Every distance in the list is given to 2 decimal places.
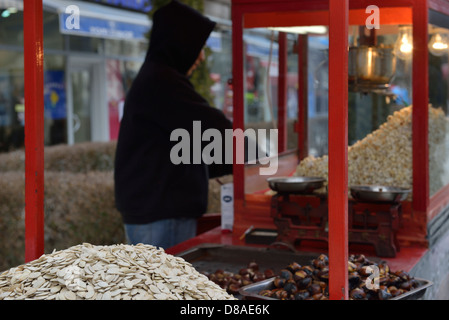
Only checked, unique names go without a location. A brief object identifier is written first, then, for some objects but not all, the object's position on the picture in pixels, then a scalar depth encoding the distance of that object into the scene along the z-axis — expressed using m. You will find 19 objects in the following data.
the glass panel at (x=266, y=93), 3.74
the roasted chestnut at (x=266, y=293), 2.22
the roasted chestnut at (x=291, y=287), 2.23
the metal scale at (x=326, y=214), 3.10
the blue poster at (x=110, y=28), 7.65
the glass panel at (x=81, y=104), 9.97
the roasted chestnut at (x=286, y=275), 2.30
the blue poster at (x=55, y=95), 9.23
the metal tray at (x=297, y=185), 3.29
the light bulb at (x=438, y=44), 3.44
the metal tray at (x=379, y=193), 3.12
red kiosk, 1.90
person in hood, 3.67
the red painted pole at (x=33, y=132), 1.89
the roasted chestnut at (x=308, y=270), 2.30
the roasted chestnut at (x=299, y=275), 2.27
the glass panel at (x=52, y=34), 8.73
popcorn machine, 3.25
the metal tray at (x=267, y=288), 2.16
